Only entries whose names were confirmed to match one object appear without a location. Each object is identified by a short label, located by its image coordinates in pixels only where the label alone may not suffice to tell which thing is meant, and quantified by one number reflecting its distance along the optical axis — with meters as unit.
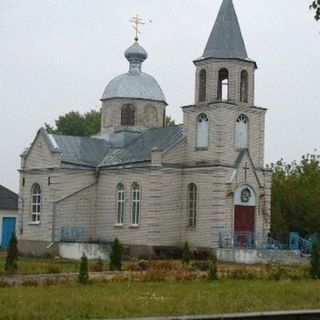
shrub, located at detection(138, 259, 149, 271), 27.61
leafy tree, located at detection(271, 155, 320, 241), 45.41
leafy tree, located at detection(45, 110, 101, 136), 70.44
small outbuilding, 50.62
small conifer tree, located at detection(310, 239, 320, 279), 25.38
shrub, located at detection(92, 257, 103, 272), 27.52
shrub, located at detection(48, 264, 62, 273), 26.37
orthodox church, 39.62
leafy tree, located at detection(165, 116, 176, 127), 71.39
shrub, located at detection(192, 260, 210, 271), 28.10
